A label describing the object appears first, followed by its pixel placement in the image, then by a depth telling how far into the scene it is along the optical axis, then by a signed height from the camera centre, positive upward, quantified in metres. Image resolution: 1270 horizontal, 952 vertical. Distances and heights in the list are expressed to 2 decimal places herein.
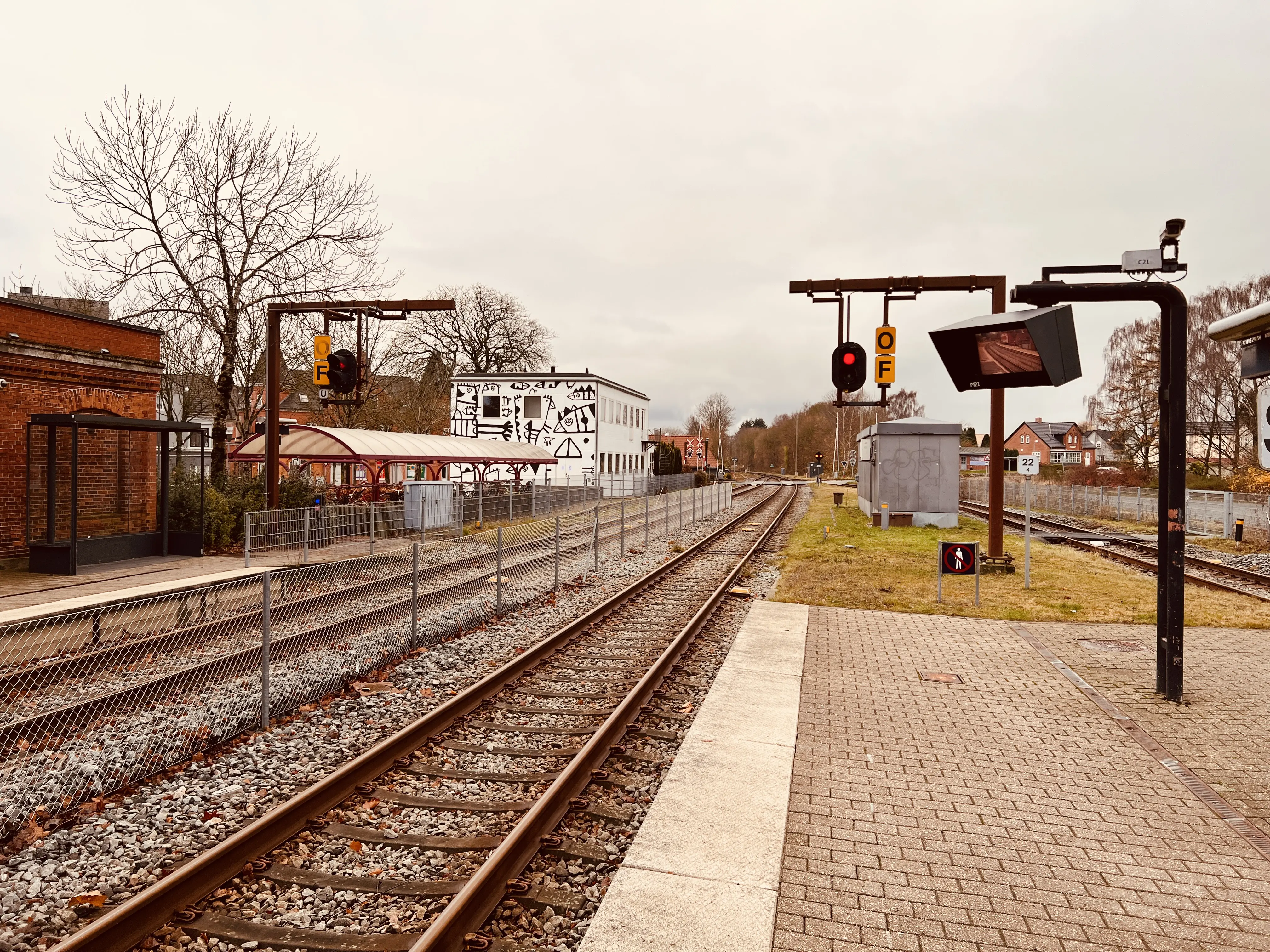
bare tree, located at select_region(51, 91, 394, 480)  21.34 +6.61
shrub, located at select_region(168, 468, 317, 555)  18.23 -0.87
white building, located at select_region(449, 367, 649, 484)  52.41 +4.20
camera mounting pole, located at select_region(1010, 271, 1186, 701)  7.53 +0.71
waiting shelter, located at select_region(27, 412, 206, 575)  14.84 -0.55
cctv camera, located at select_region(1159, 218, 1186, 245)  7.20 +2.37
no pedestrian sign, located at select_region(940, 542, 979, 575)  12.74 -1.22
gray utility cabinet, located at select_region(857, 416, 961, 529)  26.33 +0.41
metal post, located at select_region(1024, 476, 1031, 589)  12.87 -0.93
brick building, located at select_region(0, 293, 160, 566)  15.39 +1.50
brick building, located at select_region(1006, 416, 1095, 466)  98.50 +6.14
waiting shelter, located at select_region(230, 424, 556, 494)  23.53 +0.75
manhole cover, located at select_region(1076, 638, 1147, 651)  10.20 -2.10
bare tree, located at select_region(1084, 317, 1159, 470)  45.91 +5.17
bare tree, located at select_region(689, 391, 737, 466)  106.94 +8.55
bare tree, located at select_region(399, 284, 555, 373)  62.06 +11.10
